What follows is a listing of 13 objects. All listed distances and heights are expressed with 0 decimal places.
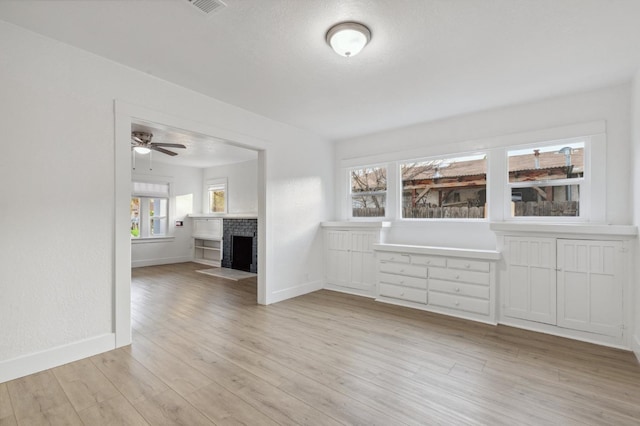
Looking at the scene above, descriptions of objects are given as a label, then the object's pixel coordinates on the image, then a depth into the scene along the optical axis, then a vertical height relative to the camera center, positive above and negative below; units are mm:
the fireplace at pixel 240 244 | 7285 -780
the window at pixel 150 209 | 7867 +91
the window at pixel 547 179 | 3660 +433
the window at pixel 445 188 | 4387 +393
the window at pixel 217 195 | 8573 +504
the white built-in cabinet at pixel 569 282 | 3098 -763
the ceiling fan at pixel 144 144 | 4668 +1109
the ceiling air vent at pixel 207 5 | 2064 +1441
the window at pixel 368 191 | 5375 +392
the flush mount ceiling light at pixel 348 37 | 2301 +1369
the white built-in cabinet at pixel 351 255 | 4973 -727
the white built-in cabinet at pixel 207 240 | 8241 -773
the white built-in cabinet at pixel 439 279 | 3805 -910
